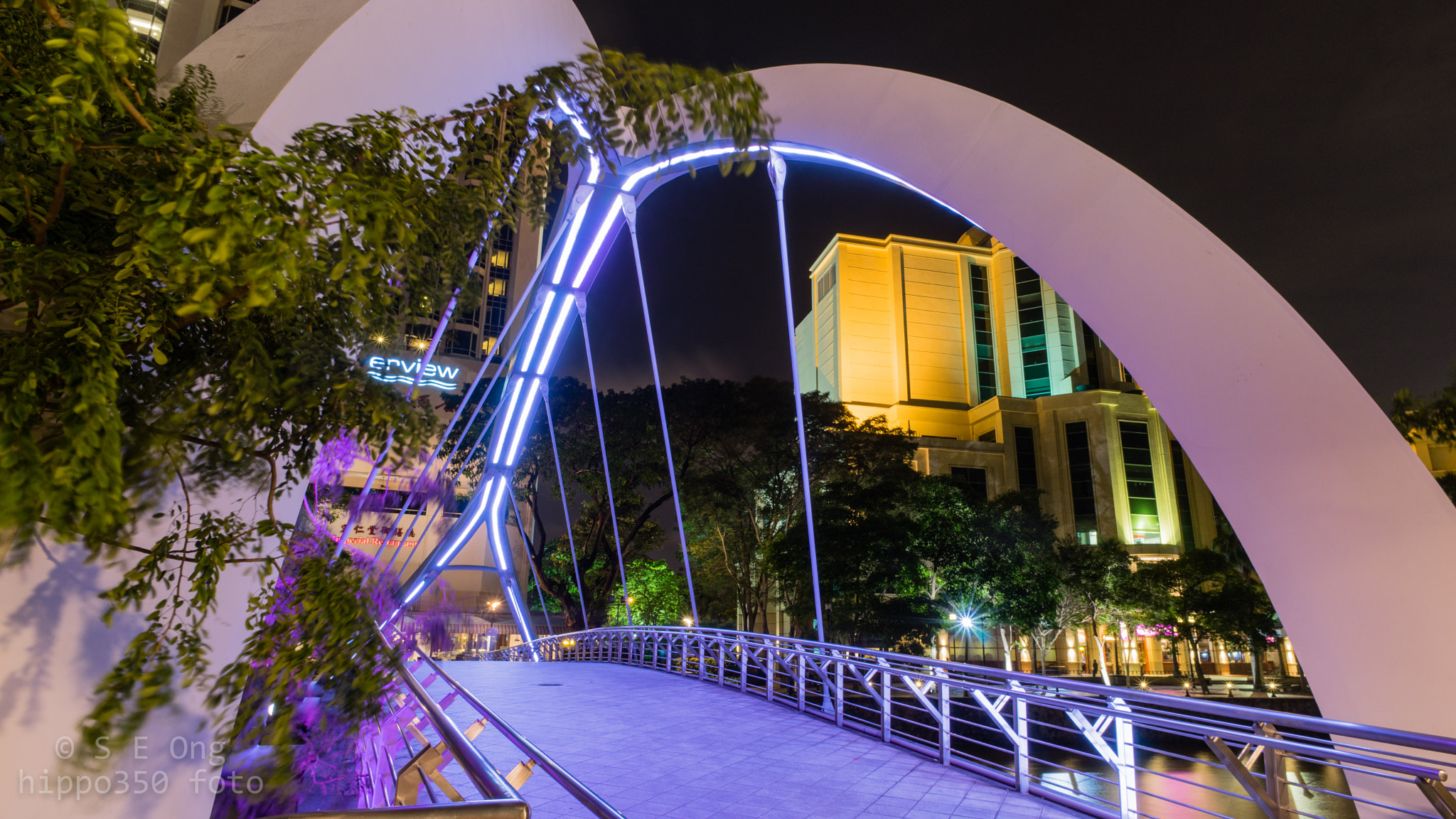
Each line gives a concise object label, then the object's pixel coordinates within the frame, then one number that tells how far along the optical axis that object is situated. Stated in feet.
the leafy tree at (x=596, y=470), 73.56
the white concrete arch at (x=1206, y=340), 12.96
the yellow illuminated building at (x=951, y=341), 174.09
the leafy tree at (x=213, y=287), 4.02
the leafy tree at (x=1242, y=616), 91.40
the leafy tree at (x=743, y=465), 77.92
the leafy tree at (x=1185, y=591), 97.81
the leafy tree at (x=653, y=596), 125.39
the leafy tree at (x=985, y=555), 85.56
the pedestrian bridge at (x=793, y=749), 9.06
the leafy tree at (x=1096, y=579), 98.58
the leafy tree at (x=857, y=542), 75.82
